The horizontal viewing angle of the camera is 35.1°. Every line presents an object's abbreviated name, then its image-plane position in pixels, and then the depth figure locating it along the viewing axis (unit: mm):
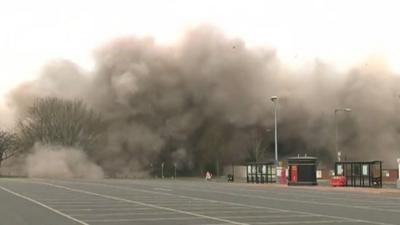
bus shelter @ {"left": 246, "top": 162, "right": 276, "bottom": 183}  57688
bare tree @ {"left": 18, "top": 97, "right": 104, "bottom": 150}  86500
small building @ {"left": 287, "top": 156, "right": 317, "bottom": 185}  50062
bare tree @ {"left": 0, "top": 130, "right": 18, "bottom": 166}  91438
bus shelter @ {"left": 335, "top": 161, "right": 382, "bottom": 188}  46219
